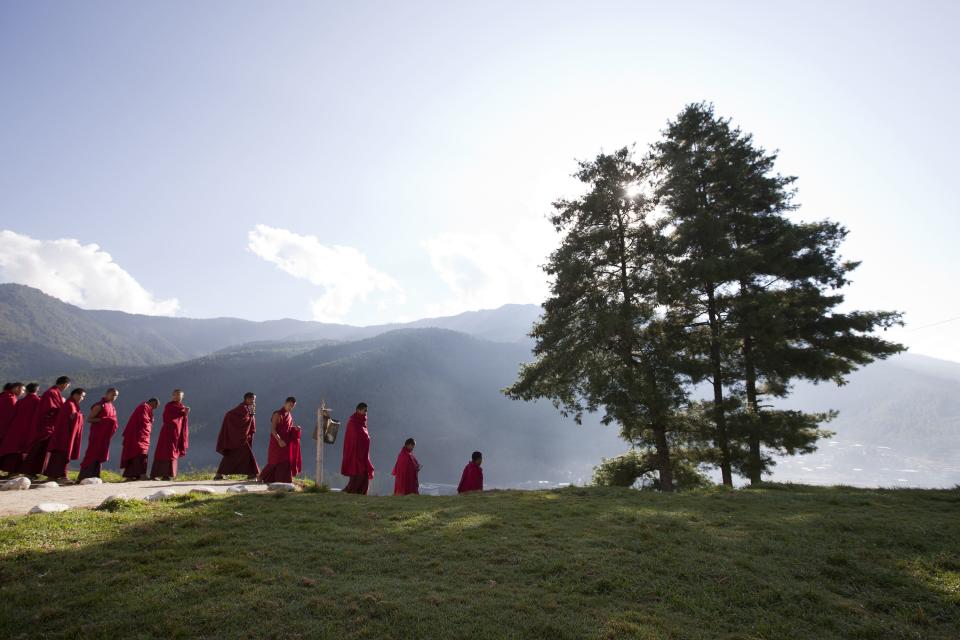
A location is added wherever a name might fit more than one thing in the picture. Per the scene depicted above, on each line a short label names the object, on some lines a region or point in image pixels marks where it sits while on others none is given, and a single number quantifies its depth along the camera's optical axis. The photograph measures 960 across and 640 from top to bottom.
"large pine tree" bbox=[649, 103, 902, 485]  16.66
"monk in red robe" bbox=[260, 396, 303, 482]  14.66
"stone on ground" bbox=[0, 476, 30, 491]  11.34
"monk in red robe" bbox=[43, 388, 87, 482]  13.62
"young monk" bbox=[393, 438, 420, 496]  15.34
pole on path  13.52
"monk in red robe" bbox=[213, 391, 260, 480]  15.94
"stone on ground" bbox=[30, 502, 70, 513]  8.16
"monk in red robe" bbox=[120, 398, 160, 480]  15.53
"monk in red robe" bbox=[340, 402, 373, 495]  14.02
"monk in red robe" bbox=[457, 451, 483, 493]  15.73
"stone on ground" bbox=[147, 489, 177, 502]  9.95
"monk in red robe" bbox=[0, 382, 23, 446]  13.50
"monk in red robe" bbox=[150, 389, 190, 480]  15.95
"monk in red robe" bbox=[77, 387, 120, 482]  14.48
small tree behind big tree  17.50
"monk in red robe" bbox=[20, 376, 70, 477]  13.45
